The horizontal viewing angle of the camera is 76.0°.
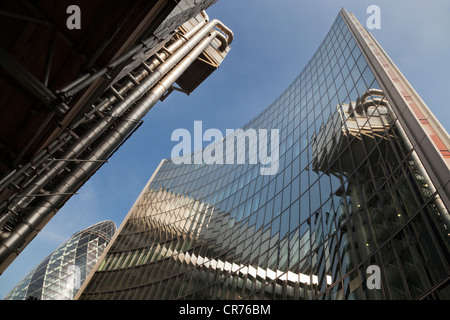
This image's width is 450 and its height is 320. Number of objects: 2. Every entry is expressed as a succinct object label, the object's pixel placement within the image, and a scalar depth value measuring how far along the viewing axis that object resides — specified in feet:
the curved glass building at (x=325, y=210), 38.47
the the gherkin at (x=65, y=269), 336.90
